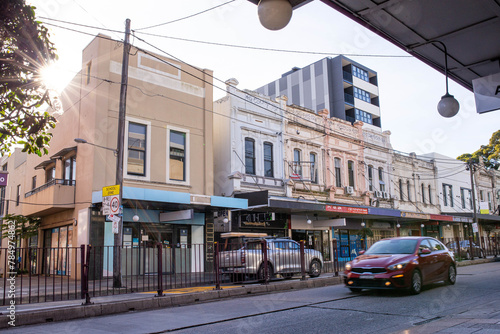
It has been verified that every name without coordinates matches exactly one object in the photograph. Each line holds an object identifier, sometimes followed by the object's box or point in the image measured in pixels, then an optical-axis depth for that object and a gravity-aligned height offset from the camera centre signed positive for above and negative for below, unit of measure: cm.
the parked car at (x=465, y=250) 2791 -120
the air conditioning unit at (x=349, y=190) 3200 +316
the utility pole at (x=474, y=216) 3369 +118
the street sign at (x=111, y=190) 1444 +163
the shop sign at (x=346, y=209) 2655 +155
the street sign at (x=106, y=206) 1416 +110
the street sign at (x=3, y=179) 1258 +182
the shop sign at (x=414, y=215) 3275 +133
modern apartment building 4412 +1494
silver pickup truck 1439 -77
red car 1081 -83
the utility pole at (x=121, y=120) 1498 +417
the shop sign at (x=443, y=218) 3595 +114
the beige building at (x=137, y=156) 2028 +411
